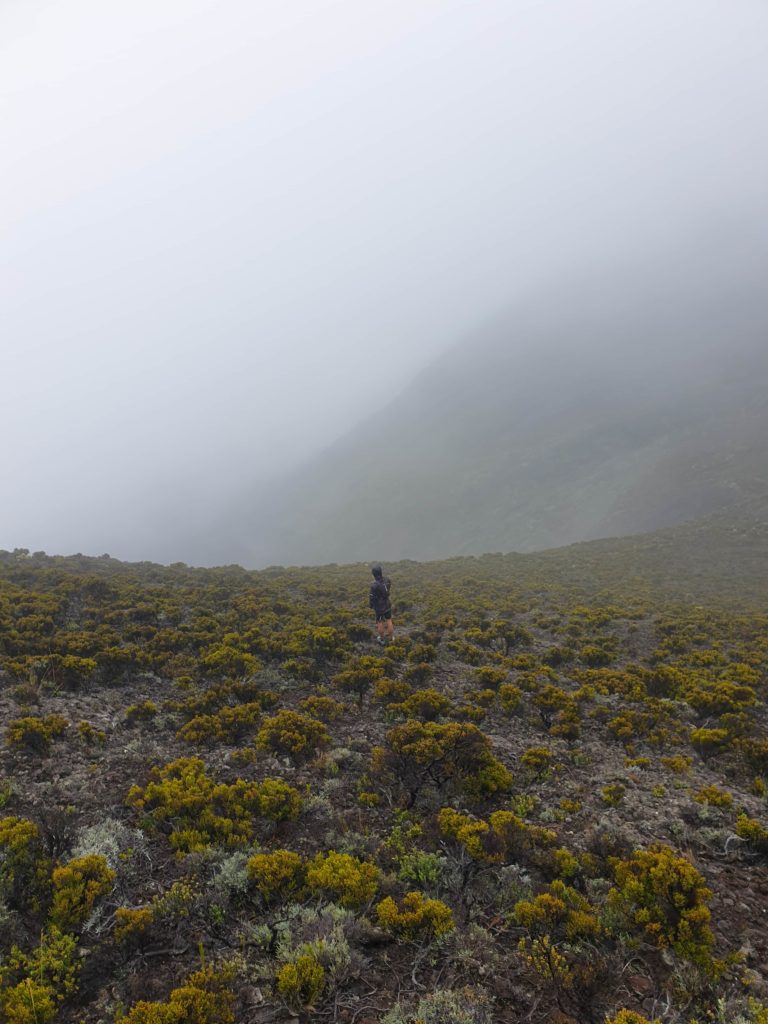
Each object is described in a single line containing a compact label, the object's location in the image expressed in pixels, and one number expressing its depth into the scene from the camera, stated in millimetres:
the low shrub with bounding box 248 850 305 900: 5957
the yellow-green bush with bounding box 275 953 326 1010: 4730
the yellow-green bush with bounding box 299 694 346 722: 11367
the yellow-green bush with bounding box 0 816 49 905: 5754
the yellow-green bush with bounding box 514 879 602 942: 5582
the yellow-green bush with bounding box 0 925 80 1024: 4453
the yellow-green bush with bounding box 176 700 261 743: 10094
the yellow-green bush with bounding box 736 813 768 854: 7289
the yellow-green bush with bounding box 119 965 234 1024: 4367
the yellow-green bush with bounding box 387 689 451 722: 11617
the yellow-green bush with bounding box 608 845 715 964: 5427
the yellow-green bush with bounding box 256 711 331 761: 9594
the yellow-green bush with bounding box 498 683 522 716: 12390
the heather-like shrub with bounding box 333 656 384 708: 13138
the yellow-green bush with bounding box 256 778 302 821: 7562
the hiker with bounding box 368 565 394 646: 16859
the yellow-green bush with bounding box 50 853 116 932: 5438
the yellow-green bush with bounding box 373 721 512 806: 8734
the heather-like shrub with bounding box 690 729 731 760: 10648
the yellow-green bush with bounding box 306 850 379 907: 5879
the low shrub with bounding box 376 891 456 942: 5531
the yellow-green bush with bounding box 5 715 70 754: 8758
